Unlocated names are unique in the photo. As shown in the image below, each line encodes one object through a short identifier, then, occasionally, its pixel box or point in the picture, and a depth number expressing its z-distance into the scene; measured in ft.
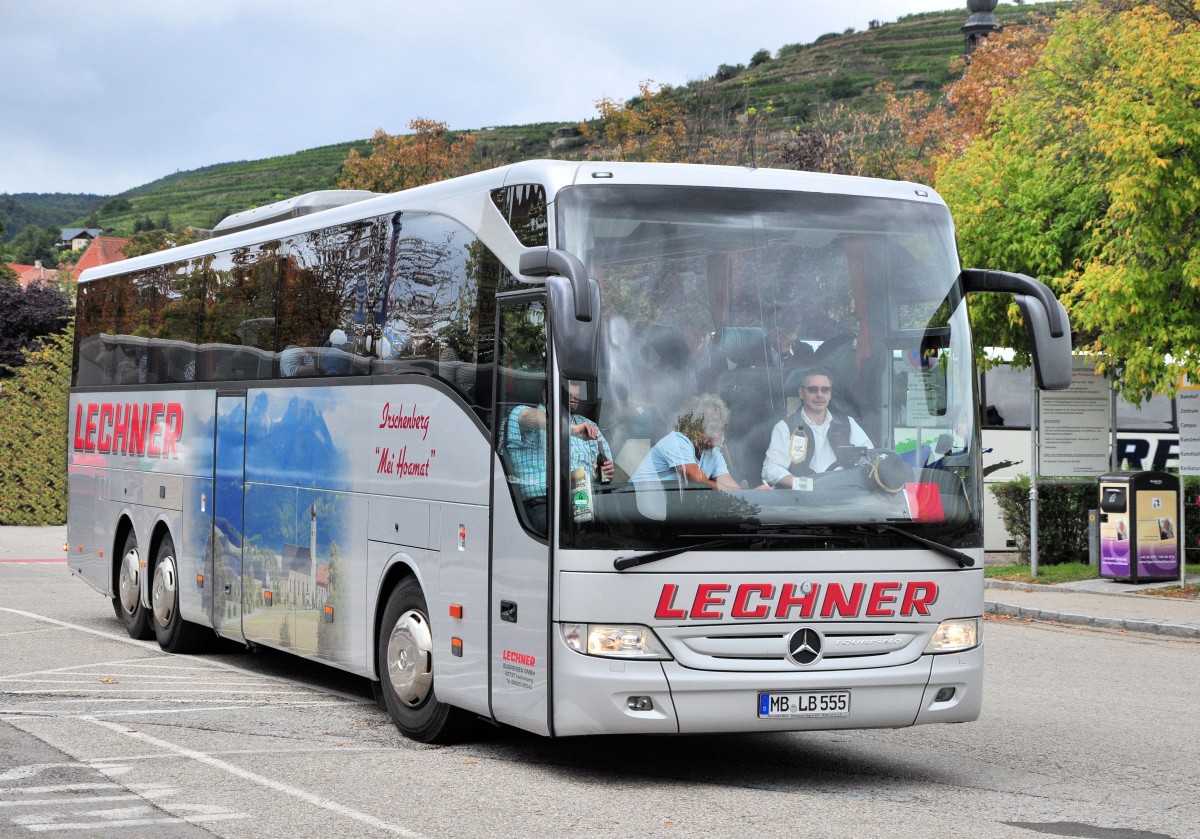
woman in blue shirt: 27.20
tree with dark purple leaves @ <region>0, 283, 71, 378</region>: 164.45
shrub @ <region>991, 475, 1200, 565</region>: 79.92
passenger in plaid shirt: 27.30
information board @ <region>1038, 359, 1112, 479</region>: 74.18
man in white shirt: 27.73
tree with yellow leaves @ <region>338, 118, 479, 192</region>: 179.83
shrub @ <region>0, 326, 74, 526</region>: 111.55
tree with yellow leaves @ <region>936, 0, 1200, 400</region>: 63.31
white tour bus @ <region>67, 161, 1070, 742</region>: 27.14
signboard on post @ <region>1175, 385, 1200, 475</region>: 66.28
